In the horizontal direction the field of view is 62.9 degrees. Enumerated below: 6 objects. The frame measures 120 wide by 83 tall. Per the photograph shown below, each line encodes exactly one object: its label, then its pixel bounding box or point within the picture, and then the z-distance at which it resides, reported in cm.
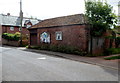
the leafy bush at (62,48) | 1064
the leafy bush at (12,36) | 1965
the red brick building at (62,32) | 1087
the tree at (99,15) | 1022
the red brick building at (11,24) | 2774
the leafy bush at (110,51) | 1176
